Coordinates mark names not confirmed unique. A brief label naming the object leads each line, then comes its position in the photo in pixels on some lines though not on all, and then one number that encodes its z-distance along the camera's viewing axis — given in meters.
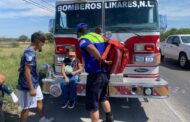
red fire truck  2.97
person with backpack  2.25
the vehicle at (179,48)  6.62
